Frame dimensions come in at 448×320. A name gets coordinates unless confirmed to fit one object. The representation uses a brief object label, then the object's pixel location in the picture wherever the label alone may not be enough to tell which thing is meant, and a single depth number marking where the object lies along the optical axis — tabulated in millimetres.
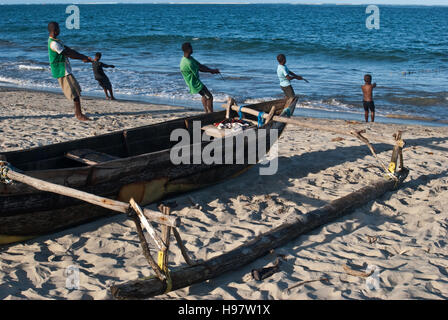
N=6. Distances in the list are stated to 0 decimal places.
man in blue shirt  9586
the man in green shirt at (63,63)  8484
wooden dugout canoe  4605
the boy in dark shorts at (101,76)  12508
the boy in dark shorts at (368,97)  10914
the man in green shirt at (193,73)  8797
